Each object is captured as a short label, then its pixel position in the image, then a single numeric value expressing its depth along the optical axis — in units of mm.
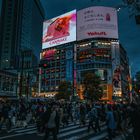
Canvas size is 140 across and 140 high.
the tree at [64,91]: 74062
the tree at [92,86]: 62375
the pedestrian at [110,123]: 10664
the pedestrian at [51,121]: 9023
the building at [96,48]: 86062
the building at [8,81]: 72875
